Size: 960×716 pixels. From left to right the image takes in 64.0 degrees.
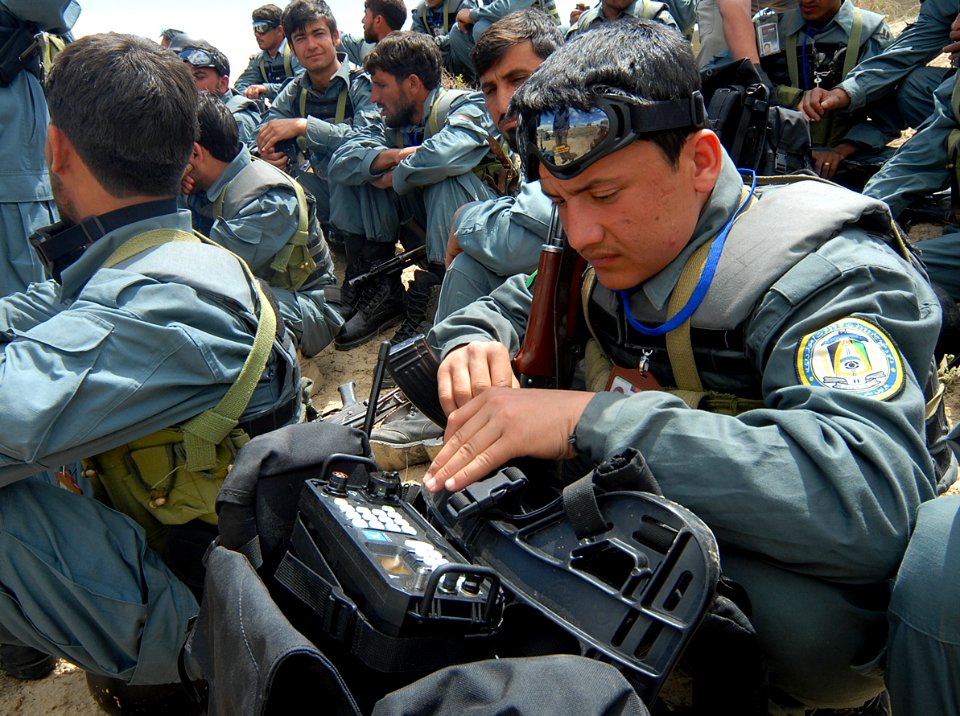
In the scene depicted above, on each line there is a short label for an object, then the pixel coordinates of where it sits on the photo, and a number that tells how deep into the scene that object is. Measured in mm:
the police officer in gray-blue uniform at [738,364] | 1357
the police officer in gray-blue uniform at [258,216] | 4121
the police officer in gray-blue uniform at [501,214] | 3186
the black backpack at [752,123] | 3012
